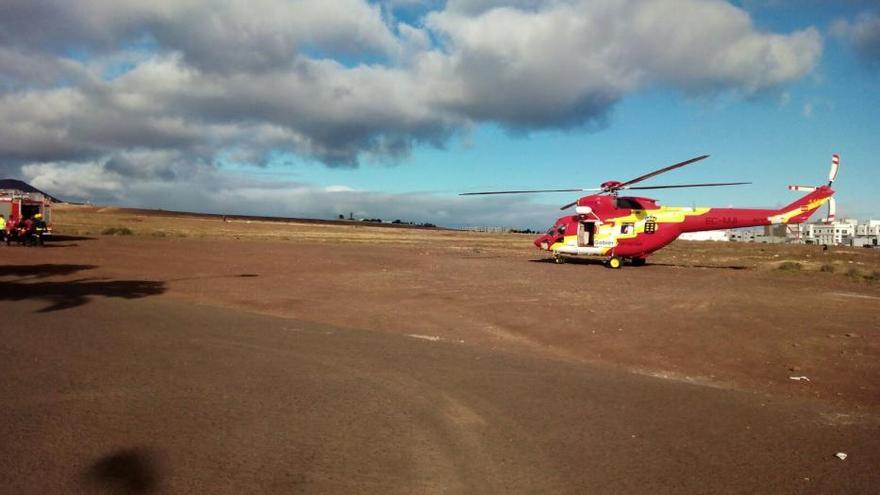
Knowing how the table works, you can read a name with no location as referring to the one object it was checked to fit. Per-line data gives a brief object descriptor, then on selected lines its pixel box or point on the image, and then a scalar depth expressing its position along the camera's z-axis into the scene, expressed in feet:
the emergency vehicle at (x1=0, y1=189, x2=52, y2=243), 125.18
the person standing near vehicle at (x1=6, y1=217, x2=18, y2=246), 123.03
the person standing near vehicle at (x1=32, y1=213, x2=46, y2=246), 120.98
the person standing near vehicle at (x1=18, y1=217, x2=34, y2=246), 120.78
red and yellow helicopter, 88.48
